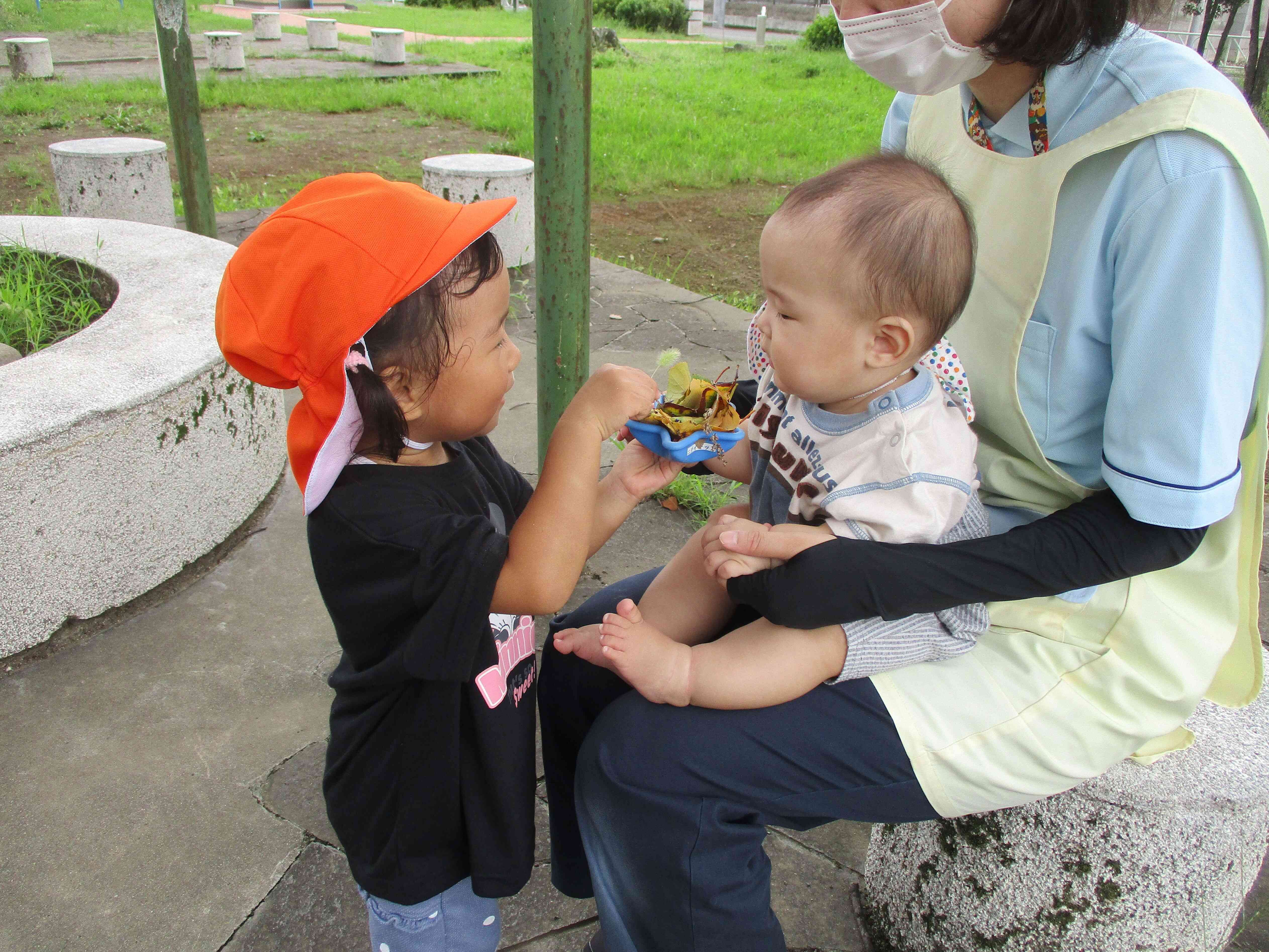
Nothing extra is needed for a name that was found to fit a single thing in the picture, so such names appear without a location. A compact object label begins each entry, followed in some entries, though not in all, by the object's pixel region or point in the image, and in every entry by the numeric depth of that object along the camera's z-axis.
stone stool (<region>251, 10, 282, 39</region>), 16.28
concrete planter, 2.31
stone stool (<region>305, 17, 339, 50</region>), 14.84
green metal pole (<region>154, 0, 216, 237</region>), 4.38
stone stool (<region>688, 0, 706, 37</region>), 24.47
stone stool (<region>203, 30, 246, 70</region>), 12.09
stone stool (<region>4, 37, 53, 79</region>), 11.34
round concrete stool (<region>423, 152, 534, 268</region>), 5.16
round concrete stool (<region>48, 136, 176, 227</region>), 5.43
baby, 1.33
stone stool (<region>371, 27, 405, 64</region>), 13.37
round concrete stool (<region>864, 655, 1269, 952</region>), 1.44
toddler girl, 1.21
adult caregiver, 1.22
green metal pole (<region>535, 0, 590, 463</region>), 2.11
